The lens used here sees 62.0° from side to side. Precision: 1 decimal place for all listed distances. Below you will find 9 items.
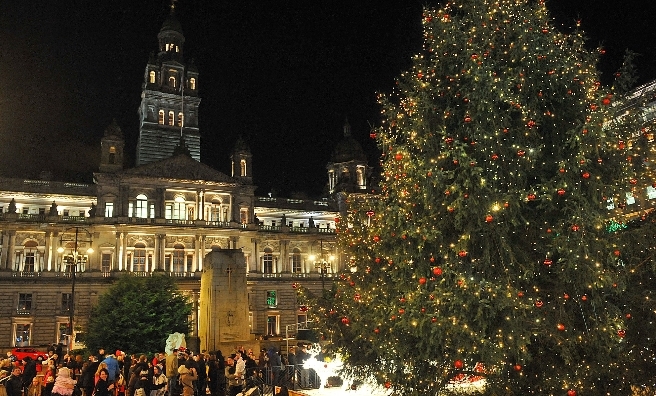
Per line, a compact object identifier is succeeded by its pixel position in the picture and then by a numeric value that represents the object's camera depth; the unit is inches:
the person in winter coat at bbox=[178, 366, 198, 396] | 596.7
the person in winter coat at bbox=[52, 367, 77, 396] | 525.7
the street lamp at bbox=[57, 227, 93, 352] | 1802.9
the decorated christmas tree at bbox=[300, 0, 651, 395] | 370.3
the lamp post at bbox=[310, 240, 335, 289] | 2299.8
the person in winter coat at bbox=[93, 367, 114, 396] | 542.6
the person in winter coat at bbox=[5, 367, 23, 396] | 542.9
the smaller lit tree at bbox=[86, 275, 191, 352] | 1342.3
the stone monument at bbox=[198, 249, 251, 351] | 1003.9
